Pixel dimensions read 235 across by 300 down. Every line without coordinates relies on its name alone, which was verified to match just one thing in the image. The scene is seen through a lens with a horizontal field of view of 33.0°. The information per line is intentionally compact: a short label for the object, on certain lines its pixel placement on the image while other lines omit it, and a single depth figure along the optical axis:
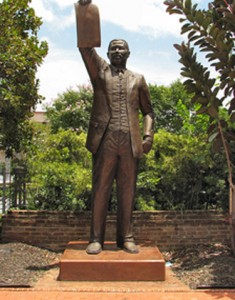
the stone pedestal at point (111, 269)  4.41
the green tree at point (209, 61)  5.36
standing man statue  4.83
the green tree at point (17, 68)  7.00
